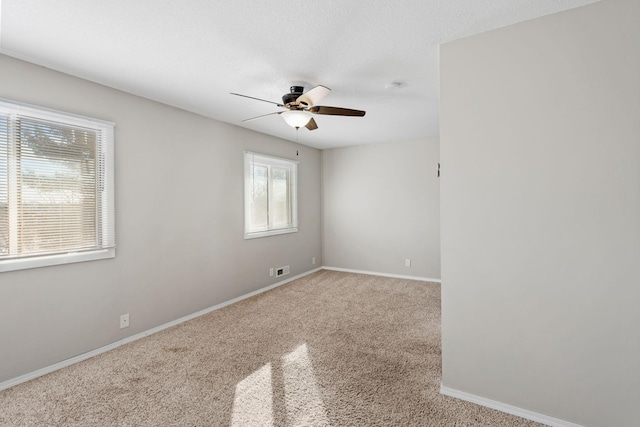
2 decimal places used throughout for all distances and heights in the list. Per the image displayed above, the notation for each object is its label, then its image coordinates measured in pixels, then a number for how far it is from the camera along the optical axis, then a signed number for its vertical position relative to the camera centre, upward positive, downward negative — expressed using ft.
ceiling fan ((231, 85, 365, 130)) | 8.12 +3.23
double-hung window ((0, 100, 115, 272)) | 7.13 +0.81
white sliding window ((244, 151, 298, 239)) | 14.30 +1.10
